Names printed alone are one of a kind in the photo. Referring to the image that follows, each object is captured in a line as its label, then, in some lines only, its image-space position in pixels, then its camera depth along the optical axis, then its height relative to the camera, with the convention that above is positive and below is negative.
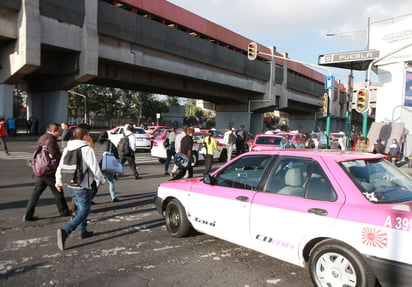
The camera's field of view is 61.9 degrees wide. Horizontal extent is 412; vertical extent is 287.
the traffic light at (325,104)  16.61 +1.48
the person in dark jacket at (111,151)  7.57 -0.69
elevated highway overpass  22.39 +6.05
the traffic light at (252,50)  18.73 +4.44
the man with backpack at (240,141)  16.64 -0.49
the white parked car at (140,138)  20.61 -0.64
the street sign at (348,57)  17.16 +4.03
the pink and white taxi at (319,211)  3.06 -0.82
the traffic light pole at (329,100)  16.30 +1.63
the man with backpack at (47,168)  6.01 -0.78
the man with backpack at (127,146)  10.32 -0.58
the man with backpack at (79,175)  4.87 -0.71
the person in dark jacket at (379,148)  14.20 -0.49
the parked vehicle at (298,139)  14.36 -0.30
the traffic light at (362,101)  14.96 +1.51
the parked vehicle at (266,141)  14.85 -0.43
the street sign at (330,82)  16.91 +2.60
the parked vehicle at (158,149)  15.13 -0.95
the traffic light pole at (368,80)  15.92 +2.63
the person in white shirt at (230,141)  15.78 -0.49
